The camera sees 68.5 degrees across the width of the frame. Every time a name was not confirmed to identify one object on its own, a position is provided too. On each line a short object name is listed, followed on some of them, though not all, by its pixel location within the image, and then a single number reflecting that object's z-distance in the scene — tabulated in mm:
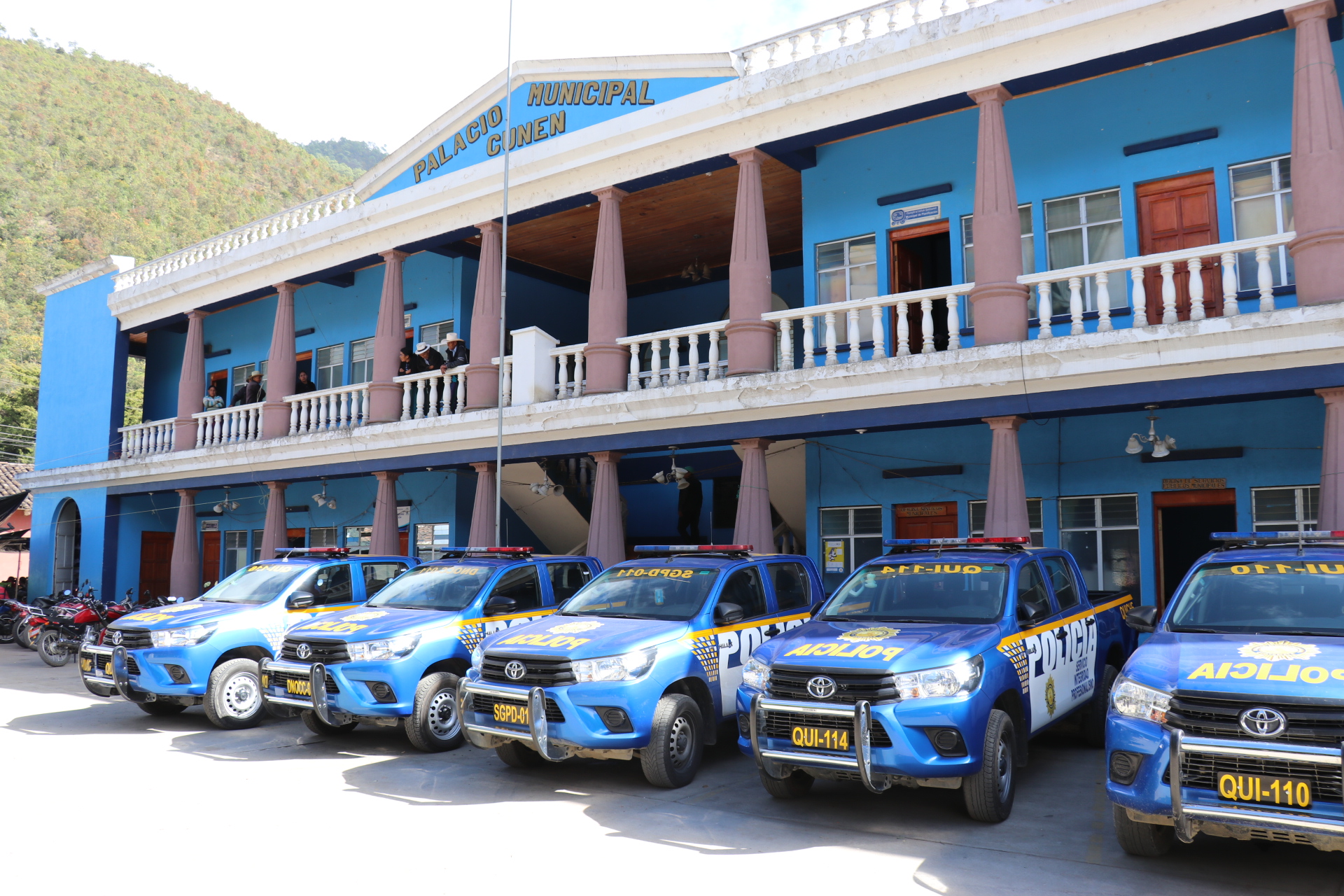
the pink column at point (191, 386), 21078
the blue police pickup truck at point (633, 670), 7387
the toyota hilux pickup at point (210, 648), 10492
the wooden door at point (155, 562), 24609
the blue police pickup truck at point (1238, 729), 4801
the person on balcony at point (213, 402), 21797
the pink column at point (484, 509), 15519
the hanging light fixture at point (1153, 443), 11891
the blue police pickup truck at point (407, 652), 8961
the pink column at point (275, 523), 18995
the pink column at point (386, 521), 17228
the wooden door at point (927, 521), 14281
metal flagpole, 12656
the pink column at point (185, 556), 20641
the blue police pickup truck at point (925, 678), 6195
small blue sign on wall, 14109
